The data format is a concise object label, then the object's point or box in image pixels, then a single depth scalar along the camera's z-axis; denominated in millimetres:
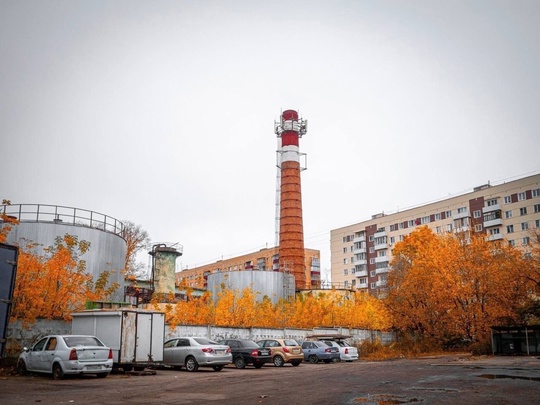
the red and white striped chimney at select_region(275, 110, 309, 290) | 62031
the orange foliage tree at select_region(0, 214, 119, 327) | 23562
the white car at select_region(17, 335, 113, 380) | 17078
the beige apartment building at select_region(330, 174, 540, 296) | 71000
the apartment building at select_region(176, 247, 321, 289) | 106938
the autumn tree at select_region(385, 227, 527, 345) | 39344
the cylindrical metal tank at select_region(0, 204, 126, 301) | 32500
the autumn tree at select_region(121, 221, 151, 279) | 61688
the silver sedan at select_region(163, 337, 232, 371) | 22252
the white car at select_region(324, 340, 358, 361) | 32625
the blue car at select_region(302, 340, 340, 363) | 31500
